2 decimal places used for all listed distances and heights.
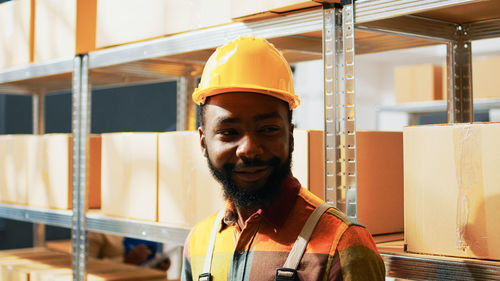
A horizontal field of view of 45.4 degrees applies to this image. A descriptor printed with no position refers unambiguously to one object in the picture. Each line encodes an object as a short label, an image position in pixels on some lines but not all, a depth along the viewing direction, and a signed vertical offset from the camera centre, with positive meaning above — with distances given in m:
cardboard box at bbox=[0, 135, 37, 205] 2.95 -0.06
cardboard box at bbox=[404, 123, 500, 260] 1.35 -0.09
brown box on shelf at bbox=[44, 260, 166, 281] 2.69 -0.55
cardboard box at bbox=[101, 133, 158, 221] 2.25 -0.08
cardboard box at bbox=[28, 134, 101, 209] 2.72 -0.09
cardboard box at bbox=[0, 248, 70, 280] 3.04 -0.57
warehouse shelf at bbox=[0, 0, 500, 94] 1.55 +0.39
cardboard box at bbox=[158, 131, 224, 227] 2.04 -0.10
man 1.13 -0.09
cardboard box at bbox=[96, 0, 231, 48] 2.01 +0.50
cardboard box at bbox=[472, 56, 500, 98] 4.98 +0.64
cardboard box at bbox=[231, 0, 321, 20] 1.66 +0.42
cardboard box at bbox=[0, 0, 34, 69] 2.90 +0.61
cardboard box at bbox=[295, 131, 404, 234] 1.77 -0.07
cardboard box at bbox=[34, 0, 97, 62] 2.57 +0.57
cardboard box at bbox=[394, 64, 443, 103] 5.70 +0.69
